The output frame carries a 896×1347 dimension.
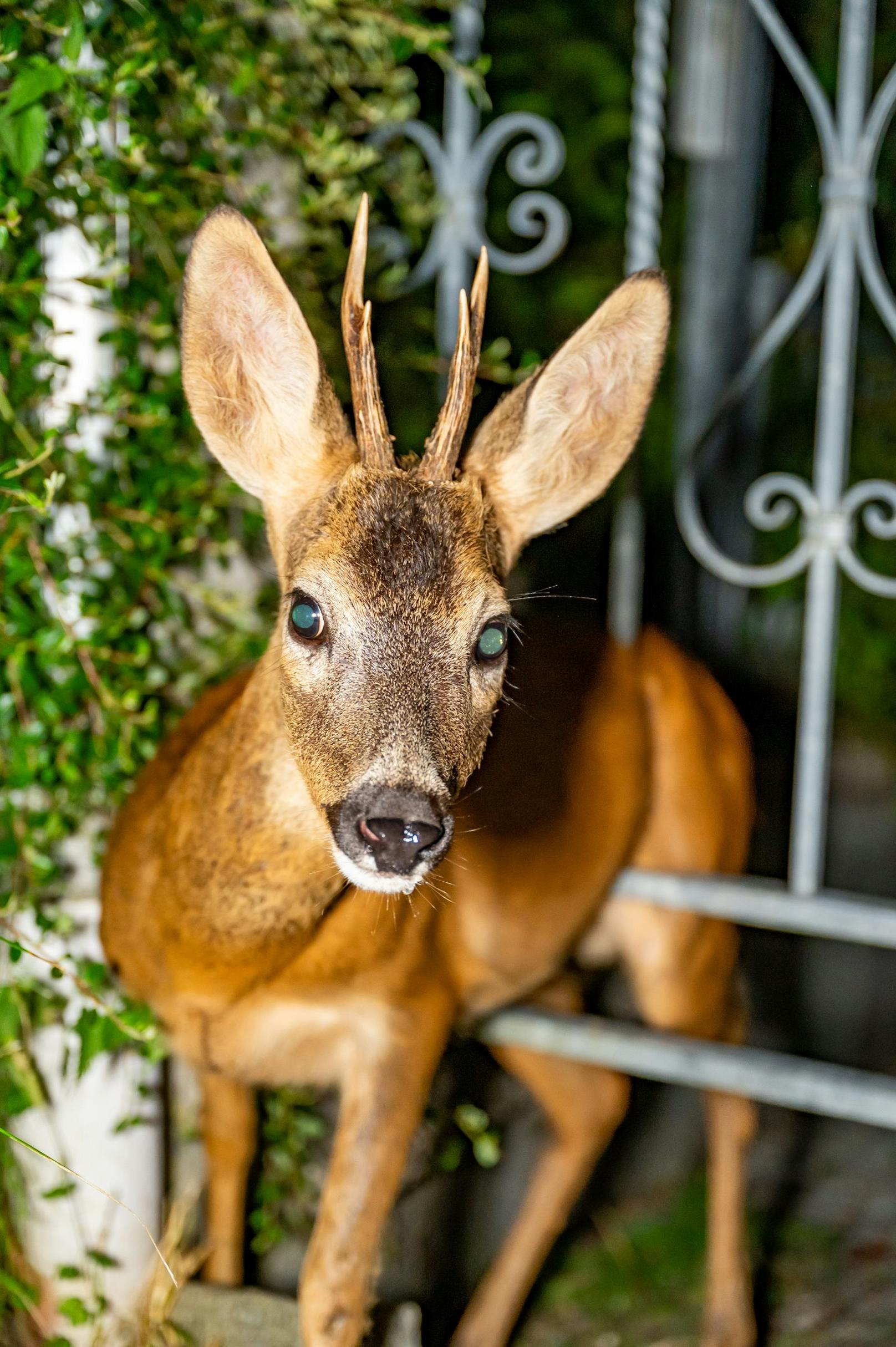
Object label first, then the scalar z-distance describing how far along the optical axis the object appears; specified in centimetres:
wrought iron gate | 258
